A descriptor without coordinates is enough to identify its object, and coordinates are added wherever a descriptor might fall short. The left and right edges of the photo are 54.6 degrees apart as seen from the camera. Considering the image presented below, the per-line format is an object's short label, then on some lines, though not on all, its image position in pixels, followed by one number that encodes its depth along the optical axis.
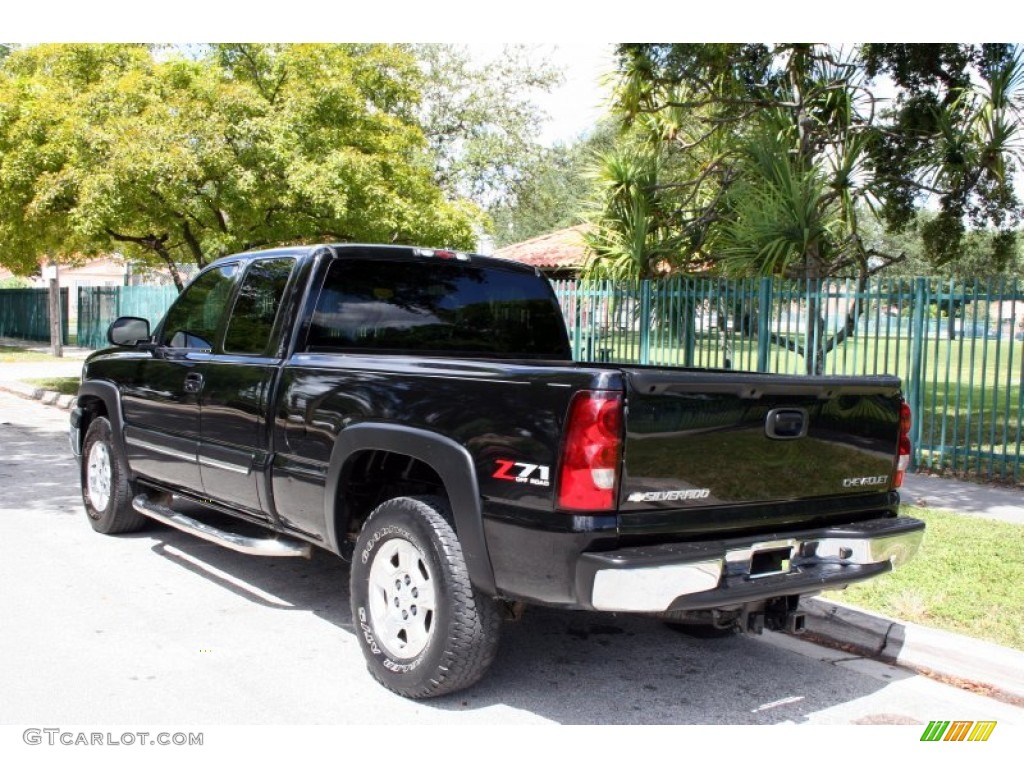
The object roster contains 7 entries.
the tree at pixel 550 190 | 39.22
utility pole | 22.02
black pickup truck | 3.54
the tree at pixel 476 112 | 36.38
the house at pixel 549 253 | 25.95
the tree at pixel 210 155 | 13.30
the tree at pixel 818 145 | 10.76
